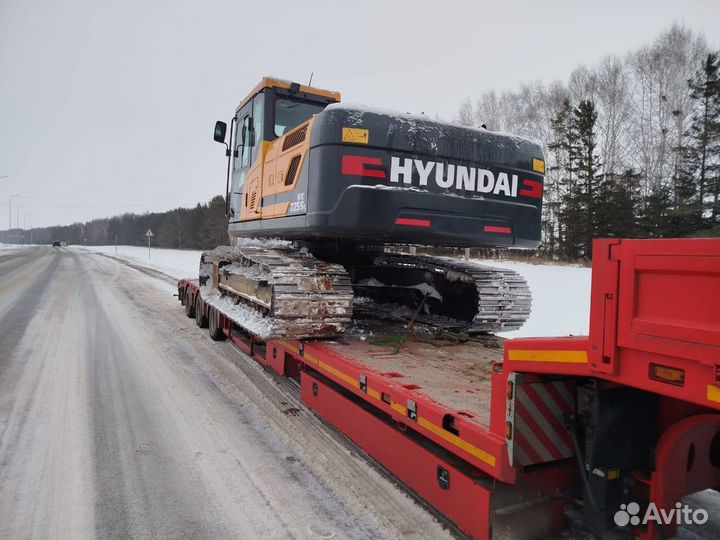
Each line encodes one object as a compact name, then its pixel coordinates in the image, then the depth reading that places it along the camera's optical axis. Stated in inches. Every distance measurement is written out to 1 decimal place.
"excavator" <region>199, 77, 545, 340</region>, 172.4
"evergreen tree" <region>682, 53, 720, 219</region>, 815.1
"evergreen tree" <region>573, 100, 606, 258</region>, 904.9
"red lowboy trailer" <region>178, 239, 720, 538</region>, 70.7
